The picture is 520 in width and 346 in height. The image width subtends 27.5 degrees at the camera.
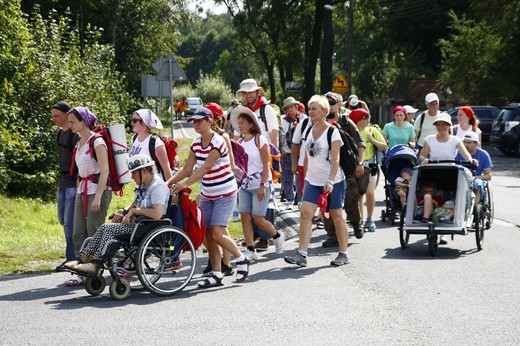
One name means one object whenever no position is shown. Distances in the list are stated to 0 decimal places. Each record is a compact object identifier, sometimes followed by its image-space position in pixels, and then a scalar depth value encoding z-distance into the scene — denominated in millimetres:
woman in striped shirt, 10234
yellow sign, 45625
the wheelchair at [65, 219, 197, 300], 9492
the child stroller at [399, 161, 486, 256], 12148
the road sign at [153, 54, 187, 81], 25078
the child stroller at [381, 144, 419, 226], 15078
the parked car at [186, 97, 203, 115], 94562
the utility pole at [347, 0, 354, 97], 47906
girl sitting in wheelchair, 9625
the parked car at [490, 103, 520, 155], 37312
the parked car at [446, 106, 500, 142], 44875
